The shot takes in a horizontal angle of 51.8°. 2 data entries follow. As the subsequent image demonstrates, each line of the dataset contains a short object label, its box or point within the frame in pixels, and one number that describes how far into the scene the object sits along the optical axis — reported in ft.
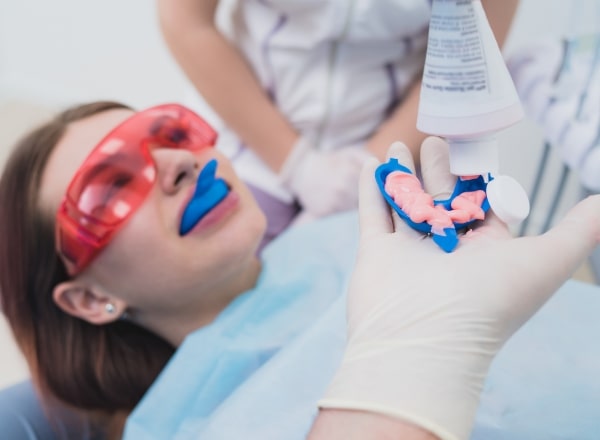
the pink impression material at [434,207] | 1.60
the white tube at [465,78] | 1.39
